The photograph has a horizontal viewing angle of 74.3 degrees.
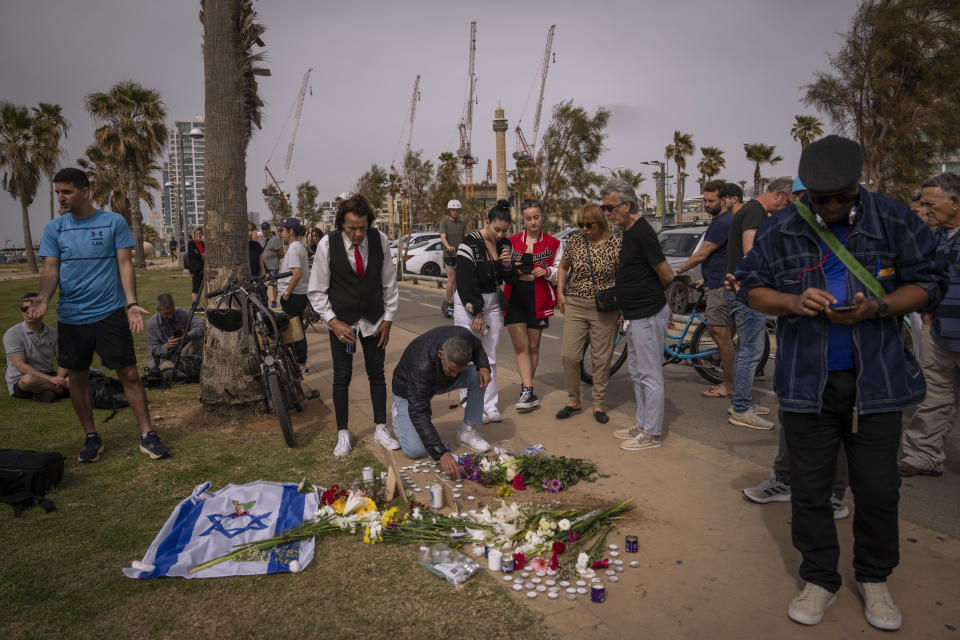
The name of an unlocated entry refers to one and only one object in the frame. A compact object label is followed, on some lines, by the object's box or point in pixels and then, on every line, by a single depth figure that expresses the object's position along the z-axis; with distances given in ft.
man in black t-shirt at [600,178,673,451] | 16.60
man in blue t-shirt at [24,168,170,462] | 16.22
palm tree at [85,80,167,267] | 128.16
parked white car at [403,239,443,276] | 81.30
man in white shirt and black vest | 16.81
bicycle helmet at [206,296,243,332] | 19.17
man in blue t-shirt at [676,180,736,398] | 20.84
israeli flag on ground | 11.03
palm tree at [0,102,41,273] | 124.16
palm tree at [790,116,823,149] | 139.44
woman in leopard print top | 18.49
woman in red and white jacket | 20.17
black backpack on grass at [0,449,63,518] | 13.75
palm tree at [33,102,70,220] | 127.44
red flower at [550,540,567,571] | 10.82
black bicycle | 18.71
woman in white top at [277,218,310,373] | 26.78
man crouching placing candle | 14.20
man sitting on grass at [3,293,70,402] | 23.27
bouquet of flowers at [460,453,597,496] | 14.34
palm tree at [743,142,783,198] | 156.04
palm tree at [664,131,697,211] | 171.83
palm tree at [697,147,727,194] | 174.19
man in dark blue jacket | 8.71
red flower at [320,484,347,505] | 12.88
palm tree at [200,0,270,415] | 20.10
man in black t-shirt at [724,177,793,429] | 17.83
